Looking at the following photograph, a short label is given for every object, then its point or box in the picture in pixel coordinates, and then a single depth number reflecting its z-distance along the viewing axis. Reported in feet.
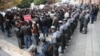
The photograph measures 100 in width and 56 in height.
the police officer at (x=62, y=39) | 13.47
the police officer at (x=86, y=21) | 18.76
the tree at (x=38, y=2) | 53.52
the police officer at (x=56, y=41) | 12.31
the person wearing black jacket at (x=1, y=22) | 19.44
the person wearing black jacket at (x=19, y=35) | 14.82
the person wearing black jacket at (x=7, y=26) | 18.10
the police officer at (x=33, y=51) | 8.97
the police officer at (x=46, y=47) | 9.93
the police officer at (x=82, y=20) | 19.42
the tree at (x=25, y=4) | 45.02
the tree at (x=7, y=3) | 32.00
